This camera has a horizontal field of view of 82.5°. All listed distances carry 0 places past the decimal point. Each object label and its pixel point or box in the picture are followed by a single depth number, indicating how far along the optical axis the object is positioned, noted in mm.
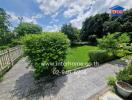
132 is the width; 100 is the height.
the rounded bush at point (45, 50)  3323
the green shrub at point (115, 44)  5208
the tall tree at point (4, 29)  17960
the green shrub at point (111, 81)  2713
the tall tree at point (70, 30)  12579
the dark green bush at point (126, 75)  2572
